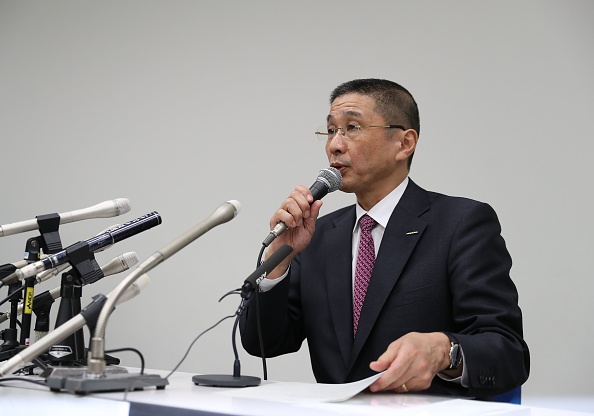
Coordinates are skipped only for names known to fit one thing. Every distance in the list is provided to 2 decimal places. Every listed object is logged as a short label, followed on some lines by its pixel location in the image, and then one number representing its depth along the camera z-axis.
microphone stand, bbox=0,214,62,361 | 1.60
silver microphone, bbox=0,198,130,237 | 1.59
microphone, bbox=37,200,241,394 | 1.16
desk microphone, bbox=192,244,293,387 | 1.27
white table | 1.04
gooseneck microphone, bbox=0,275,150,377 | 1.25
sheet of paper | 1.18
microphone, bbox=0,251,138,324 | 1.62
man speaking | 1.56
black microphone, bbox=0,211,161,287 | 1.48
